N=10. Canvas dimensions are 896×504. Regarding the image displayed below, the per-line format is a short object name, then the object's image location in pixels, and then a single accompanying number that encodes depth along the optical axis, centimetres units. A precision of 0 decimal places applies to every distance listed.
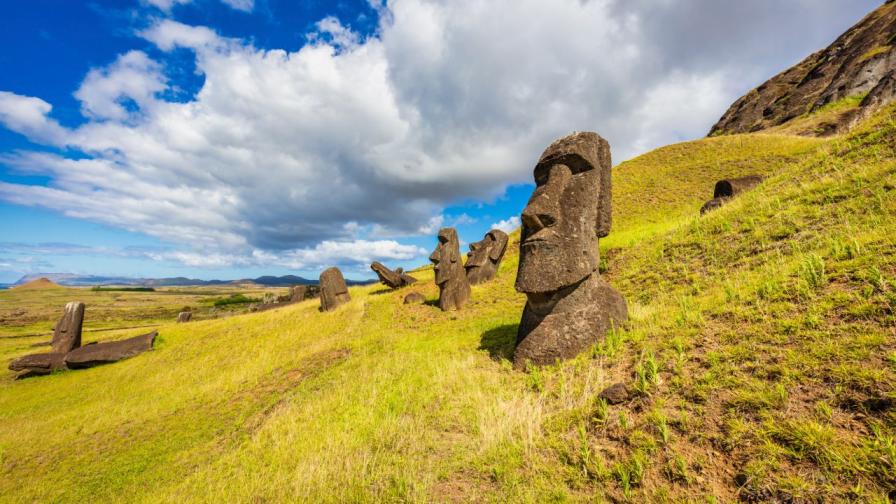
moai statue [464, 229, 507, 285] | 1931
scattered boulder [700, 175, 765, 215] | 1544
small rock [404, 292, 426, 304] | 1734
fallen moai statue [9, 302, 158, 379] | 1438
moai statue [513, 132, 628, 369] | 638
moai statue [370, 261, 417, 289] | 2400
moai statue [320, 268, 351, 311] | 2012
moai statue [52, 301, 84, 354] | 1542
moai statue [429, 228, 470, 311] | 1465
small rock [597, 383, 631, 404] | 428
